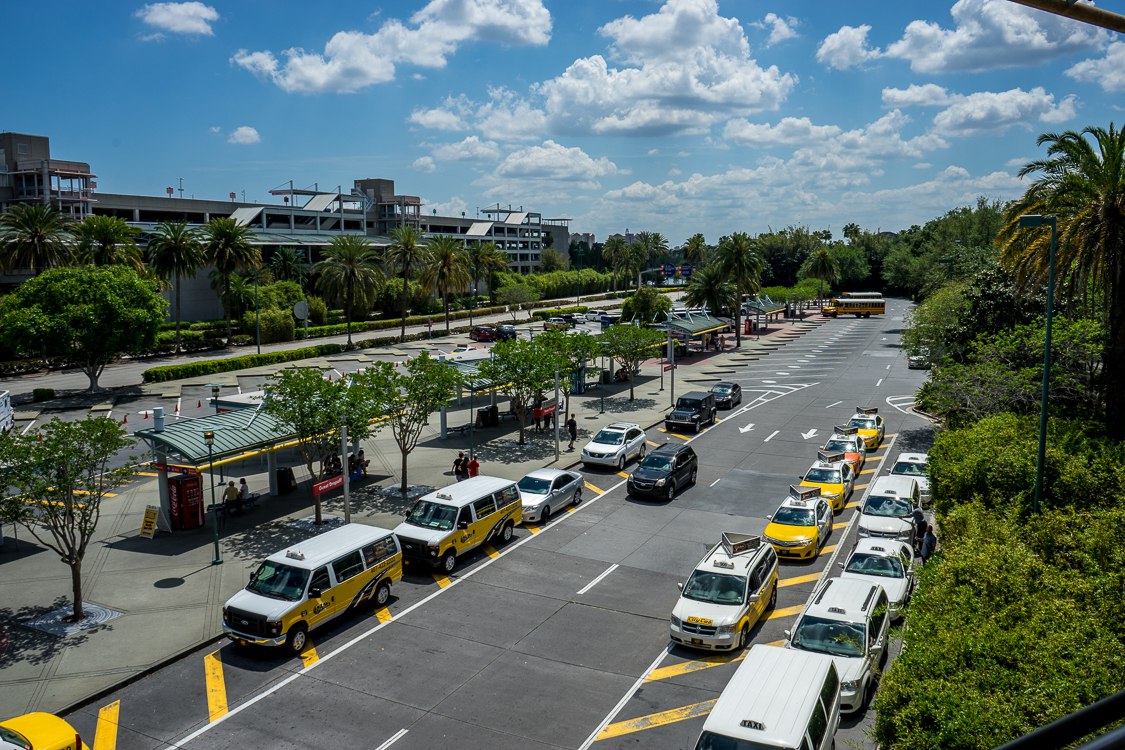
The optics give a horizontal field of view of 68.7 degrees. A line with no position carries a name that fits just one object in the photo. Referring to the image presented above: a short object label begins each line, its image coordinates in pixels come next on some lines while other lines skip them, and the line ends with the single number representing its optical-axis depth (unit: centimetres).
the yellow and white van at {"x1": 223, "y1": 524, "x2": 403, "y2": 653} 1778
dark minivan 2895
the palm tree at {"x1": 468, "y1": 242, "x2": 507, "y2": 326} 10081
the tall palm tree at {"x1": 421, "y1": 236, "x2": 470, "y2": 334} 7550
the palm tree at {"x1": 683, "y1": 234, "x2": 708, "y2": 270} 15012
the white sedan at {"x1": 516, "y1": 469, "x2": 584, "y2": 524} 2678
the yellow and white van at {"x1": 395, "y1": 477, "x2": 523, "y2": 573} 2239
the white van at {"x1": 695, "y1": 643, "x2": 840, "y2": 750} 1201
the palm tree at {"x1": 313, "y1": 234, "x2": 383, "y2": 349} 6856
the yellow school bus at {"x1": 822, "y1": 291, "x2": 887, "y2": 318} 10806
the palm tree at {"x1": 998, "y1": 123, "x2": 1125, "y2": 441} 2264
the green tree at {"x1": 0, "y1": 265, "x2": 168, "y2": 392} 4491
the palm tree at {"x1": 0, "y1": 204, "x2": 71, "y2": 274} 5659
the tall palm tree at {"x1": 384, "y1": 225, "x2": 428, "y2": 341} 7612
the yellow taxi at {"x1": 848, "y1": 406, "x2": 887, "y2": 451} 3706
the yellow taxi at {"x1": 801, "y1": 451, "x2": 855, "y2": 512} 2798
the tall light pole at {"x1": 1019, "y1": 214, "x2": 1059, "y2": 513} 1669
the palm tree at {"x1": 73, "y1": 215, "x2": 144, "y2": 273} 6062
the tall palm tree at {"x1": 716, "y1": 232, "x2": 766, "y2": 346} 7231
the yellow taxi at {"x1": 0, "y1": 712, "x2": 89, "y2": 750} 1291
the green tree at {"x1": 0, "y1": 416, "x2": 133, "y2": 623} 1852
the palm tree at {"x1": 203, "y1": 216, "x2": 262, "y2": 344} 6625
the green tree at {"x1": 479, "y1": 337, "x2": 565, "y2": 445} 3528
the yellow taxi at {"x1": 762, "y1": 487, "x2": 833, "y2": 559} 2339
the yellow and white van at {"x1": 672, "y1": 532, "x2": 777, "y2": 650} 1764
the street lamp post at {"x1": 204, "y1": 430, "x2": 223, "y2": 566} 2294
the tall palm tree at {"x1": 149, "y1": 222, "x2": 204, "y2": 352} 6425
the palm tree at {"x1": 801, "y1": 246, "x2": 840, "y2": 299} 11694
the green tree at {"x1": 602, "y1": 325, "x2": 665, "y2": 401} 4734
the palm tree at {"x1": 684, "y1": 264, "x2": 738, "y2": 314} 7375
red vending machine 2581
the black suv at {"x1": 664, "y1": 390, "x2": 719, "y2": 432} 4044
